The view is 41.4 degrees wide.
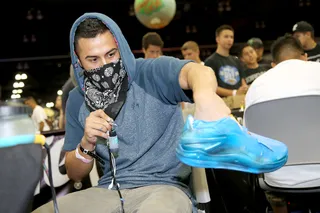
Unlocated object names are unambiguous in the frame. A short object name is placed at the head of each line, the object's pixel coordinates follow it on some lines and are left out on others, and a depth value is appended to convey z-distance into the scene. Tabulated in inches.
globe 179.5
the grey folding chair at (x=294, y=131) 86.2
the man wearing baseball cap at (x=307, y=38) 188.9
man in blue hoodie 65.8
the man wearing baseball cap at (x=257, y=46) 236.4
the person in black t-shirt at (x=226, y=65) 183.0
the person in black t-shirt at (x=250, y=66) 204.1
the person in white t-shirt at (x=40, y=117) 209.1
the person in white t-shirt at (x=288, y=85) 86.3
